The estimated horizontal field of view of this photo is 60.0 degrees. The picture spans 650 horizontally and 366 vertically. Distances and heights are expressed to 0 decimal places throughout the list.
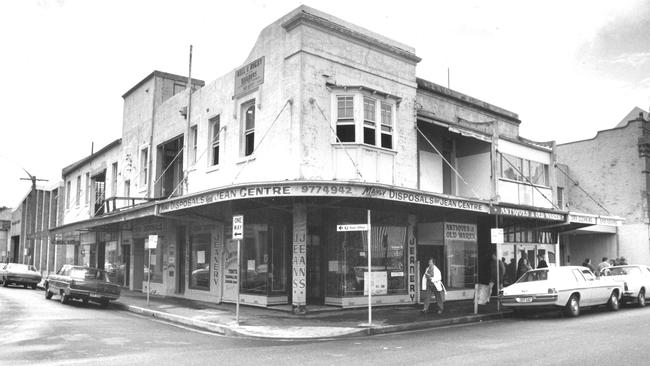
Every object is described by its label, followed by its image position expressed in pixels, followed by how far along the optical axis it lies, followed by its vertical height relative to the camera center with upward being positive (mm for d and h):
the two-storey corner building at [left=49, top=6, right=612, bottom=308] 16266 +2305
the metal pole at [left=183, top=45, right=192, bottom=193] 21552 +4032
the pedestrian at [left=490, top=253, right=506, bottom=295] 18359 -726
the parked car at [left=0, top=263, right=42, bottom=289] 31312 -1704
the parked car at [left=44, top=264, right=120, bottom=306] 19266 -1382
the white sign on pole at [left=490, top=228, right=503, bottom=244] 16562 +341
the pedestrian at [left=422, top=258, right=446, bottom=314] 16438 -1162
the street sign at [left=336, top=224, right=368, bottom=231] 14130 +480
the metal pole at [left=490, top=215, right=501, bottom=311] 17594 -1014
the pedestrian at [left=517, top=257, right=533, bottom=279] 21312 -800
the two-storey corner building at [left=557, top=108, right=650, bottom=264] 31734 +3371
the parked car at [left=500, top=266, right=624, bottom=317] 15836 -1259
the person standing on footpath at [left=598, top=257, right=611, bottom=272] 22764 -728
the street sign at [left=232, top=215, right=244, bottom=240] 14305 +477
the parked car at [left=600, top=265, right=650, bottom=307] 19000 -1090
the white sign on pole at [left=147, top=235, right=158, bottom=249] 18547 +151
